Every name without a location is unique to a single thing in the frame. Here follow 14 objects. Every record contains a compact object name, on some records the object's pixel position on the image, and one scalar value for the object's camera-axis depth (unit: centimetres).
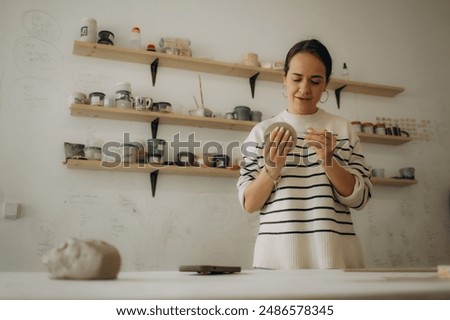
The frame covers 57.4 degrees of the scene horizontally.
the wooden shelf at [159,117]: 214
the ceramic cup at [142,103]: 219
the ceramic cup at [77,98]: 213
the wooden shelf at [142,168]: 208
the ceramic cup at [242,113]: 239
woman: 118
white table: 39
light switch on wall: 202
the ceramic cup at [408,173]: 273
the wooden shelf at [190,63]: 226
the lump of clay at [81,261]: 51
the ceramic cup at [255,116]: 243
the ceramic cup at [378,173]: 266
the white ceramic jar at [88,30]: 222
